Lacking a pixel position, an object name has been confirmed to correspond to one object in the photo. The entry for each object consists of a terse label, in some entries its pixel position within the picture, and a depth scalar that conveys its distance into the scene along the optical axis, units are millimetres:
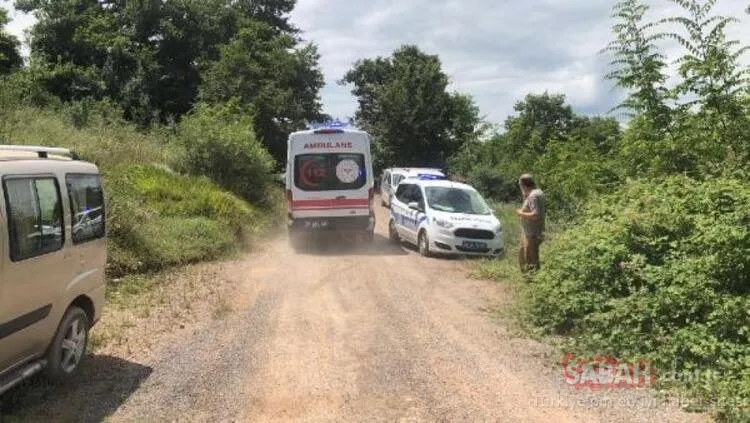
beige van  4750
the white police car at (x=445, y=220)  14148
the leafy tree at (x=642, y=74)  11203
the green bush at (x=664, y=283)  6047
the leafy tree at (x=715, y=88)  10289
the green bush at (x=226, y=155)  20375
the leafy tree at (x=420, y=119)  45781
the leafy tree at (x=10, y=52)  23516
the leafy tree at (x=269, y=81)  33125
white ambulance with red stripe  15414
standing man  10742
